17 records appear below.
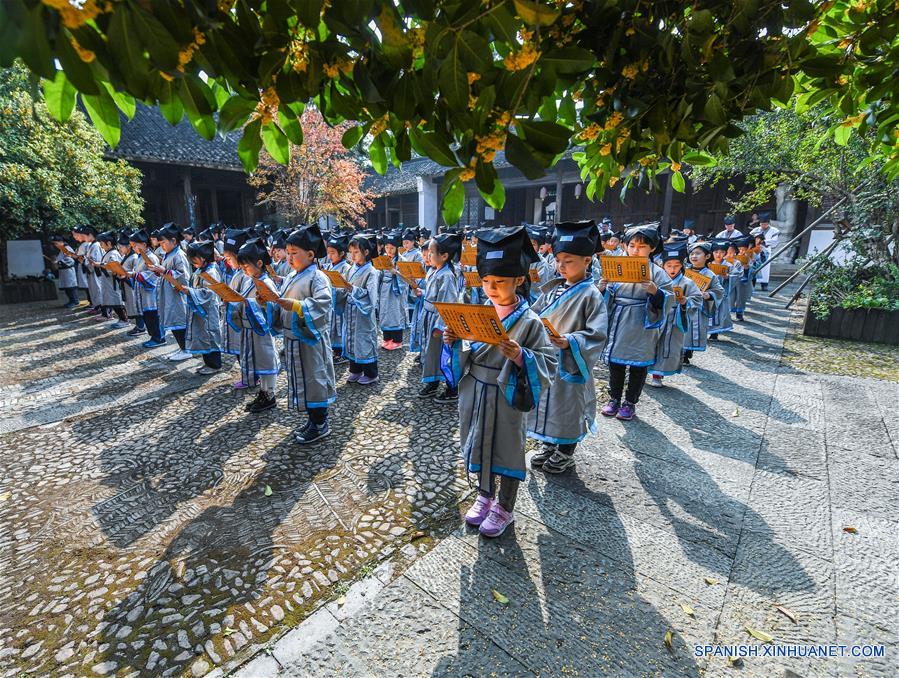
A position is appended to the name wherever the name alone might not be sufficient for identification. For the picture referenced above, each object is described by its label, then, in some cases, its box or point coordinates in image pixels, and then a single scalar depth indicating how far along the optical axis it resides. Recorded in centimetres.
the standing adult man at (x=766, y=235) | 1411
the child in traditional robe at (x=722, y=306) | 891
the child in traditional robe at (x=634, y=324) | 472
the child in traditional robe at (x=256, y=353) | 533
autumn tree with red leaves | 1794
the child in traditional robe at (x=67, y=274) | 1227
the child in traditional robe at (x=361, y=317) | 636
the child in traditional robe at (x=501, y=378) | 262
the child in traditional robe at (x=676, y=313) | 549
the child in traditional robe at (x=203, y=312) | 663
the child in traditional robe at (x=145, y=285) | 812
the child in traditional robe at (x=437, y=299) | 575
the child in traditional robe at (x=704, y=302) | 697
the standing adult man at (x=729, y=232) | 1141
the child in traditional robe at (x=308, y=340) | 432
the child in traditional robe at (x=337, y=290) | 670
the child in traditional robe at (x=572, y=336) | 324
